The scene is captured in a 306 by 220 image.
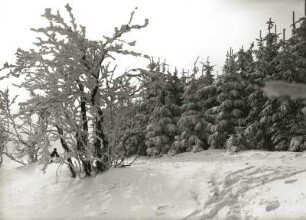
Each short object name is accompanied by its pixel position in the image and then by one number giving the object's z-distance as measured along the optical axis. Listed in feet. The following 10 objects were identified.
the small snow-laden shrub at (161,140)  86.89
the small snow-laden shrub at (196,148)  79.46
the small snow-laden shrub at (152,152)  87.51
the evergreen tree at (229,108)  75.82
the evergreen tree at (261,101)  68.13
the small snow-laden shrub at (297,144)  58.47
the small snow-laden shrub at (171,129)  87.04
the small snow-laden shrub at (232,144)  69.21
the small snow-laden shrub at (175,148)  83.35
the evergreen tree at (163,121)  87.04
